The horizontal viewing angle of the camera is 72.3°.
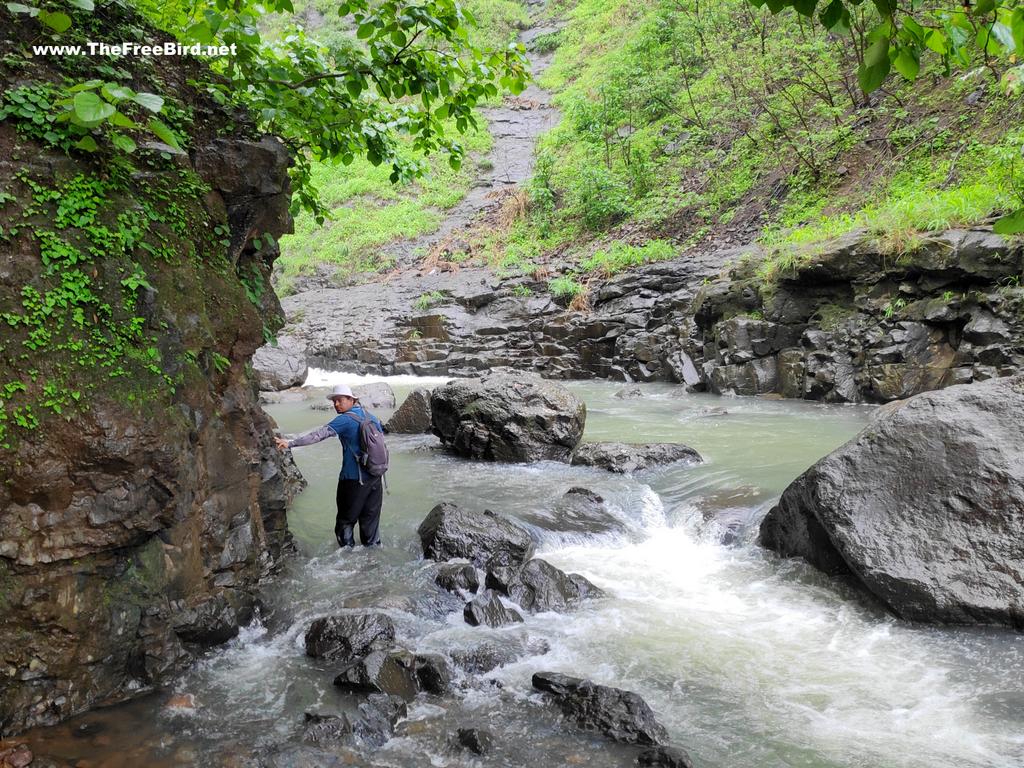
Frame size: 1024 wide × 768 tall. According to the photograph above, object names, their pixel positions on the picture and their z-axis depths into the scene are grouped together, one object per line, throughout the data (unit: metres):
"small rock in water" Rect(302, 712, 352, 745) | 3.89
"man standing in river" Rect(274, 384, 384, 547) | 6.83
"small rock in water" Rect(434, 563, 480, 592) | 6.03
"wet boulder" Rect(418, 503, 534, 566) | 6.67
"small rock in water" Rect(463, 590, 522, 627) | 5.47
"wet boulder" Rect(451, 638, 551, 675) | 4.78
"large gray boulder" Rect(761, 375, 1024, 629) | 5.21
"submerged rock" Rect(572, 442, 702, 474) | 9.74
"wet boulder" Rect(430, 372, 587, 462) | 10.41
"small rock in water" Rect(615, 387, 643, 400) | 15.55
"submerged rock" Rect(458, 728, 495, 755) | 3.83
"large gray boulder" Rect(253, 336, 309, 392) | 19.39
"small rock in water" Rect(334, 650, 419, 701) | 4.38
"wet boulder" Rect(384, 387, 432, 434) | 12.77
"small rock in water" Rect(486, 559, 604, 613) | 5.77
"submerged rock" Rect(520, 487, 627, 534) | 7.61
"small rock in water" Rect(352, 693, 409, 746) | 3.95
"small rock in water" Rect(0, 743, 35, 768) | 3.51
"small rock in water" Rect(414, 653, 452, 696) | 4.47
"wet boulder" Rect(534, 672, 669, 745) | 3.92
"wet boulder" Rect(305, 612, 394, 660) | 4.91
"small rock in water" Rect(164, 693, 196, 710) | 4.20
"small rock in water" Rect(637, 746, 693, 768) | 3.64
